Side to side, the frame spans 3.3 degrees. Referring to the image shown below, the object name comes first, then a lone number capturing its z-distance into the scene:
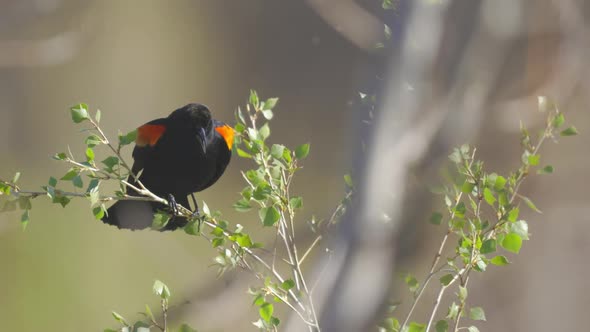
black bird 10.68
